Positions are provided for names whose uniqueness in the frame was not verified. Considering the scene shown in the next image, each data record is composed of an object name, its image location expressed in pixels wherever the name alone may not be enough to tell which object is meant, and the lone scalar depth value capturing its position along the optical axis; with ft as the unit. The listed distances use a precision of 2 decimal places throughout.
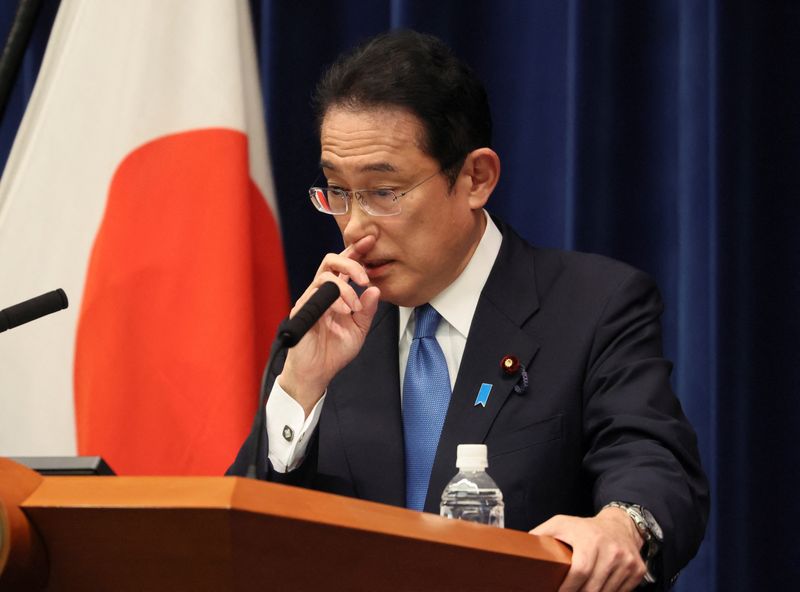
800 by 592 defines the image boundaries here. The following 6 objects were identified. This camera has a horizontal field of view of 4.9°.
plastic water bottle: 32.01
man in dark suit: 32.29
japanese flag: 33.98
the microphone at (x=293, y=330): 31.08
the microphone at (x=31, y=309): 31.50
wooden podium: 29.80
